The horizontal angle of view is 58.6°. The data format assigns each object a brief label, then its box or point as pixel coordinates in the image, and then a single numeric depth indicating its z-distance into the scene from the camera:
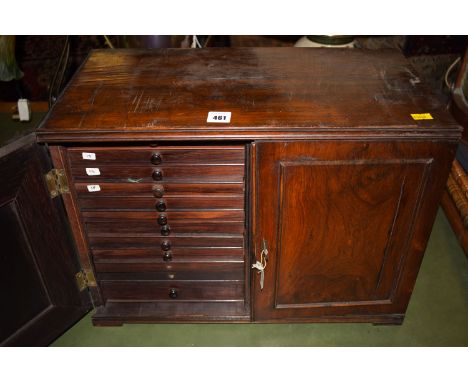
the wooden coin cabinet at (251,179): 0.48
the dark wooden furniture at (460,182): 0.72
